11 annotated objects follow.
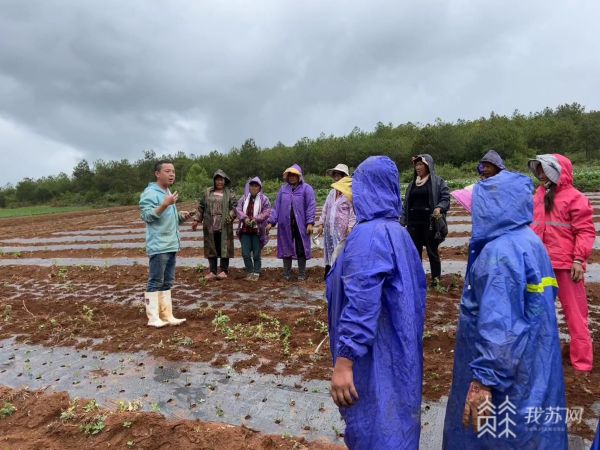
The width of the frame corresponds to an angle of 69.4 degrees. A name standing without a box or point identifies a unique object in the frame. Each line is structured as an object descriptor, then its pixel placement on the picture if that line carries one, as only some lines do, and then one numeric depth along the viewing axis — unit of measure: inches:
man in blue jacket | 184.2
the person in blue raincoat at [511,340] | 65.1
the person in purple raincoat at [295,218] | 260.1
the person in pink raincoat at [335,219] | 206.5
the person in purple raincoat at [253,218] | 262.4
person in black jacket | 210.1
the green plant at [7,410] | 125.4
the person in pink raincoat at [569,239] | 128.2
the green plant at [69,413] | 118.8
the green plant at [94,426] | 112.3
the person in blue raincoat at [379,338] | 68.5
